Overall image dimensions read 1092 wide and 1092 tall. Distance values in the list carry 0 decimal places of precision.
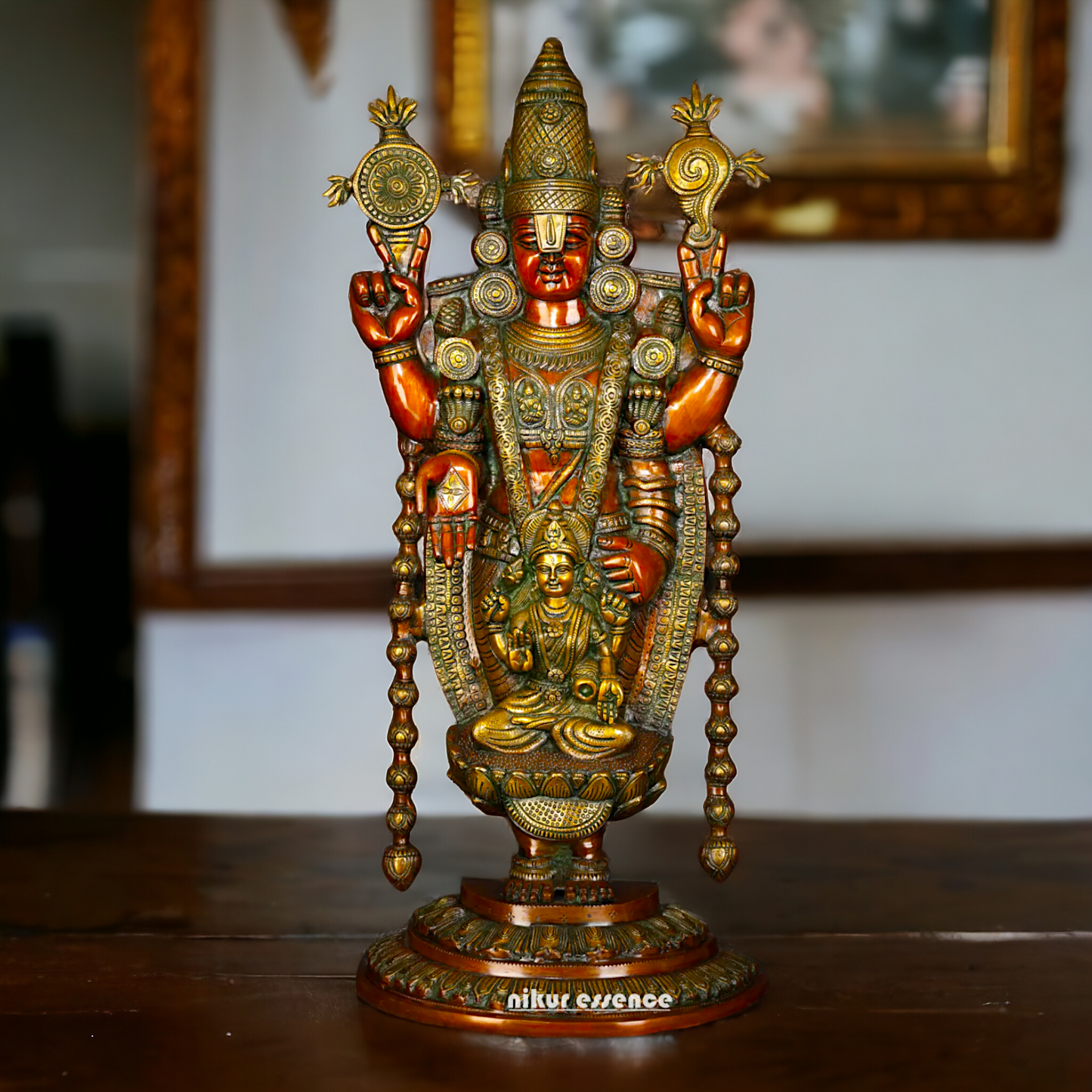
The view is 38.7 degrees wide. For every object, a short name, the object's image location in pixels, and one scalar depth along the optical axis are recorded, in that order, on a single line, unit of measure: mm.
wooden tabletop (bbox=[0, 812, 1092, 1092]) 1167
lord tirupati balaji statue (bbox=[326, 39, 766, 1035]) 1350
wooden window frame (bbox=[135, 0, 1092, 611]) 2619
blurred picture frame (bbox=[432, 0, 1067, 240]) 2627
